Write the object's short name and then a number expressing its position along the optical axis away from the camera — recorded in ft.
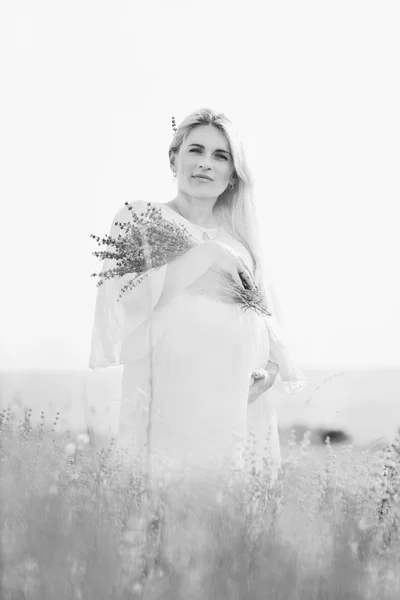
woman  13.24
